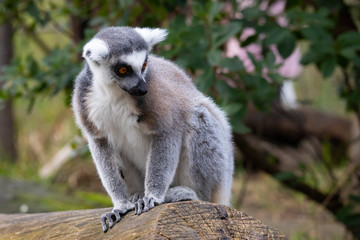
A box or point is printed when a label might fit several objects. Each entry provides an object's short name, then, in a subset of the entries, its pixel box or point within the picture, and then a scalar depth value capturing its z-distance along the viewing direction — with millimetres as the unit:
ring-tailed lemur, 7027
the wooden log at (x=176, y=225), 5516
